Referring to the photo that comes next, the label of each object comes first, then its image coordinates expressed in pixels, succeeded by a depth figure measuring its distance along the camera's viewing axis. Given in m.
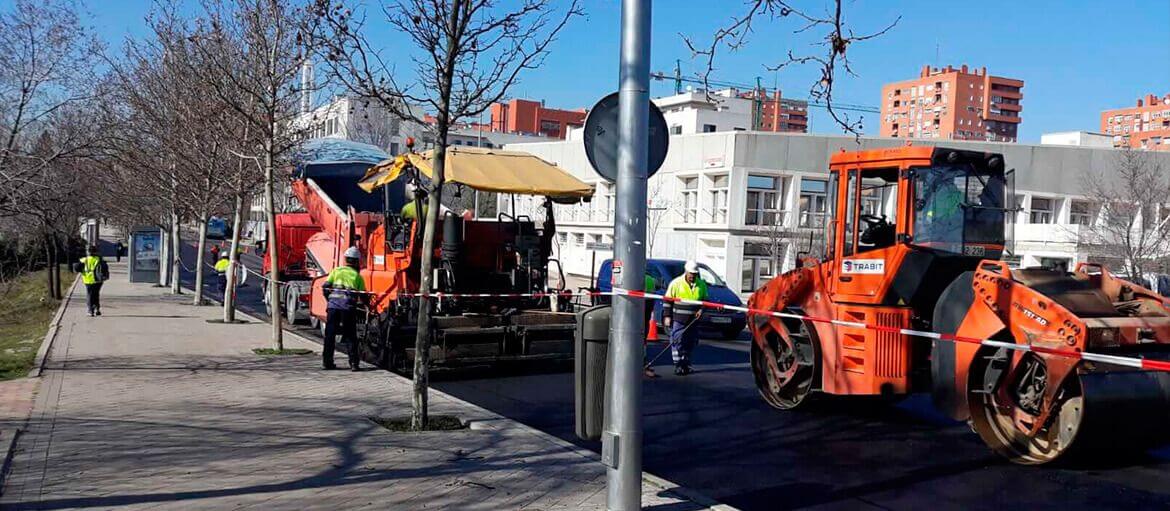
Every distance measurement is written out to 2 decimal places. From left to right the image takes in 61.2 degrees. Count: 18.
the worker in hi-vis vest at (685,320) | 13.63
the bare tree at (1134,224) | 26.38
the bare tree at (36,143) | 12.06
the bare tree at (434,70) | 8.70
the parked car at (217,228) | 34.59
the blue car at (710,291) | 19.72
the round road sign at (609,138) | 6.10
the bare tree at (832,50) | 6.00
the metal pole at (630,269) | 5.88
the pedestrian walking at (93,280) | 20.06
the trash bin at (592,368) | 6.26
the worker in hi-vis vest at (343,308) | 12.83
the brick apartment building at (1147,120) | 154.50
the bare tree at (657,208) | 47.56
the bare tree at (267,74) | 14.54
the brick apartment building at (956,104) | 139.25
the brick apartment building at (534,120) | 104.00
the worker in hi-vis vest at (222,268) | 29.05
